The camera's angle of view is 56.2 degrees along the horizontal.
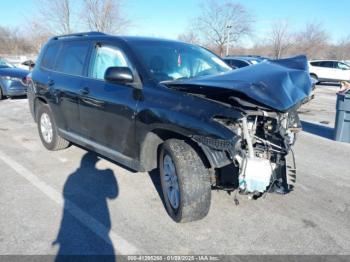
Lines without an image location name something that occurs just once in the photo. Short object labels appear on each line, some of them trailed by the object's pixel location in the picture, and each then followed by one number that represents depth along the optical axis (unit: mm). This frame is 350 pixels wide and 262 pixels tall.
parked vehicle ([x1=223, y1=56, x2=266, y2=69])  14453
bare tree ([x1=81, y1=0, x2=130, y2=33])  22938
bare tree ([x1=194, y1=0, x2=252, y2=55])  46438
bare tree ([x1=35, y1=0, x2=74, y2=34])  22375
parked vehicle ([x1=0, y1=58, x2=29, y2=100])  11336
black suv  2898
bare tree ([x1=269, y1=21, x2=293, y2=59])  46062
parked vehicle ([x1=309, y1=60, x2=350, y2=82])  22344
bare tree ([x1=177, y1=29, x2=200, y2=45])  48256
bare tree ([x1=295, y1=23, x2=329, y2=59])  52188
